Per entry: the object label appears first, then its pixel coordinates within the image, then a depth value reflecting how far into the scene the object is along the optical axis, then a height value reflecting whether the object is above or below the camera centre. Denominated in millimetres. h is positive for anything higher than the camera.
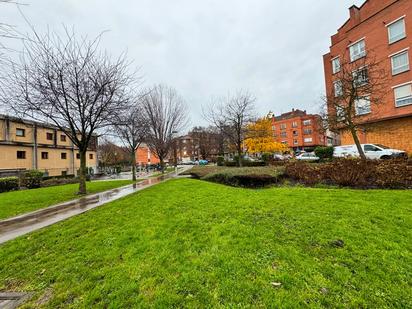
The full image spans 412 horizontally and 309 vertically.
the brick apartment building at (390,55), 17827 +8979
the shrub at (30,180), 16359 -817
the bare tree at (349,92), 12516 +3978
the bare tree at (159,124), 21594 +4380
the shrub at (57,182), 17950 -1326
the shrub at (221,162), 29672 -572
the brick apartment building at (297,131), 64750 +7914
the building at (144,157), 70138 +2413
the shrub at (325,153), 17391 -50
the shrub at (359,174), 7914 -1077
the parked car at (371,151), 15136 -146
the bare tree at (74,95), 9930 +3969
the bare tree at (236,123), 21641 +4083
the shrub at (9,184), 14664 -955
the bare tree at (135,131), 16555 +3086
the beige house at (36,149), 22266 +2671
